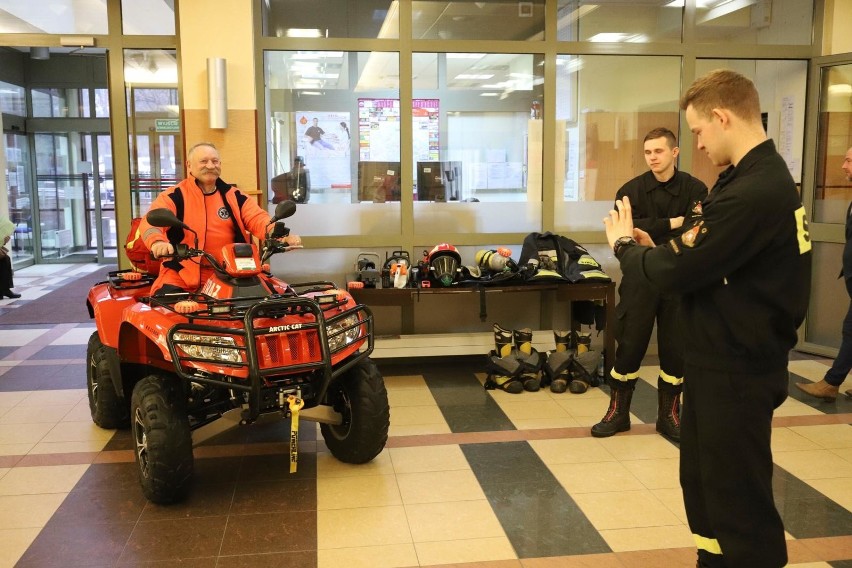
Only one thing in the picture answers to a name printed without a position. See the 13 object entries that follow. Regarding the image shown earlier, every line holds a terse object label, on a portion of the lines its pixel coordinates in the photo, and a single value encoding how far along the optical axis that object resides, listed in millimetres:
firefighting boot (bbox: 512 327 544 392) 5117
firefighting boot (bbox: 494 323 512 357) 5293
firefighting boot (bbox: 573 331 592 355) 5359
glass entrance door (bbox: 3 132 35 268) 11906
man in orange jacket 3822
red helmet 5301
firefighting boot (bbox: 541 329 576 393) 5102
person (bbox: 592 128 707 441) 3986
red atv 3150
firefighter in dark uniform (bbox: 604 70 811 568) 1959
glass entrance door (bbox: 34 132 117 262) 12656
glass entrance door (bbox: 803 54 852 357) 5988
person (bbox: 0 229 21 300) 8859
